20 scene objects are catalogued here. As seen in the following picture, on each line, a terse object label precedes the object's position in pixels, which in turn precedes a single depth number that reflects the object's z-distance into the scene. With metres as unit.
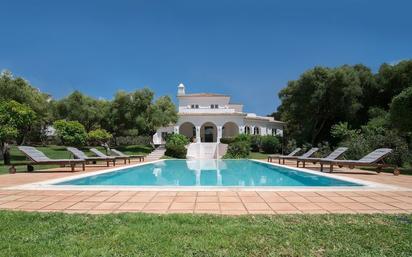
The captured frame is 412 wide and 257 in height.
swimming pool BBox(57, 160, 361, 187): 10.53
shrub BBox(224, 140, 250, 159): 28.28
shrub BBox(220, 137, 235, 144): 31.59
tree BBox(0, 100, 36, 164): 15.66
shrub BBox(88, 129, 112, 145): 22.62
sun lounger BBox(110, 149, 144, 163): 19.44
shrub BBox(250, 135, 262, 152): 32.69
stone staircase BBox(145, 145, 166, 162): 26.38
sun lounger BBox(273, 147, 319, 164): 16.44
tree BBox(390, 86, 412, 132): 14.10
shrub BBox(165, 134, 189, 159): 28.09
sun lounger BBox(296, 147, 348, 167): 13.64
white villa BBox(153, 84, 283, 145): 36.03
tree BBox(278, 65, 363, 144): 30.05
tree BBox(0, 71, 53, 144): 23.45
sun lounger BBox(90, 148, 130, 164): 16.38
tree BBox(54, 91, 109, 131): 34.03
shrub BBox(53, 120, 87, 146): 20.00
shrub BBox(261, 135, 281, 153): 31.55
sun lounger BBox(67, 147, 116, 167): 14.22
